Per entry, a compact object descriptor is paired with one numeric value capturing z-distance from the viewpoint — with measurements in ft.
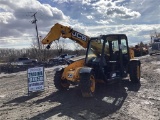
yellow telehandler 17.85
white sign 20.07
